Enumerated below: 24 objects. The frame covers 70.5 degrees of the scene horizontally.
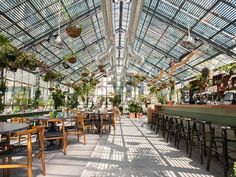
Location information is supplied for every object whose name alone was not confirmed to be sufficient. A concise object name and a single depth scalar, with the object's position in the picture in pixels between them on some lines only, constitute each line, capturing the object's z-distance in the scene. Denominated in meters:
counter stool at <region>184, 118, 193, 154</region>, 3.01
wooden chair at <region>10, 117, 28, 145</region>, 3.03
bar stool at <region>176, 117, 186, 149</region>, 3.33
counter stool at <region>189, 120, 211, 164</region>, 2.55
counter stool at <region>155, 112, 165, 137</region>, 5.01
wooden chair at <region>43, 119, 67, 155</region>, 2.66
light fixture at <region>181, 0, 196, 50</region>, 4.09
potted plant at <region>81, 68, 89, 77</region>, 7.96
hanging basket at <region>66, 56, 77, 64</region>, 5.47
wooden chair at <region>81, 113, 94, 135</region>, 4.18
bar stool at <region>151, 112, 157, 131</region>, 5.61
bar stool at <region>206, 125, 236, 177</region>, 1.98
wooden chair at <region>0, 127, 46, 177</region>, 1.67
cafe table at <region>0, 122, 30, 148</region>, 1.56
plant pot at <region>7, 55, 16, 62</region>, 3.76
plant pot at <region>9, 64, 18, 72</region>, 4.11
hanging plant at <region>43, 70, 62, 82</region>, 6.15
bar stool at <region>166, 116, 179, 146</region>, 3.52
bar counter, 2.66
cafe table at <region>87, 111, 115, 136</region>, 4.41
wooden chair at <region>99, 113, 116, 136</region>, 4.40
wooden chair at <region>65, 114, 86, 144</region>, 3.28
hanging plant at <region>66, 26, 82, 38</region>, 3.73
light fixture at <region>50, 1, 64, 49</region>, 4.22
